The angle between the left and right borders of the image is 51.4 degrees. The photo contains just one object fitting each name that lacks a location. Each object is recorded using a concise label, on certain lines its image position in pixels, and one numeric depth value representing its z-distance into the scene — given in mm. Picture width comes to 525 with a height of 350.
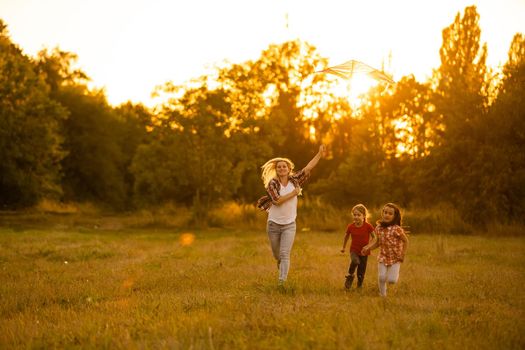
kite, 10883
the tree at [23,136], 33594
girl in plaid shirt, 9297
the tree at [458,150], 26672
